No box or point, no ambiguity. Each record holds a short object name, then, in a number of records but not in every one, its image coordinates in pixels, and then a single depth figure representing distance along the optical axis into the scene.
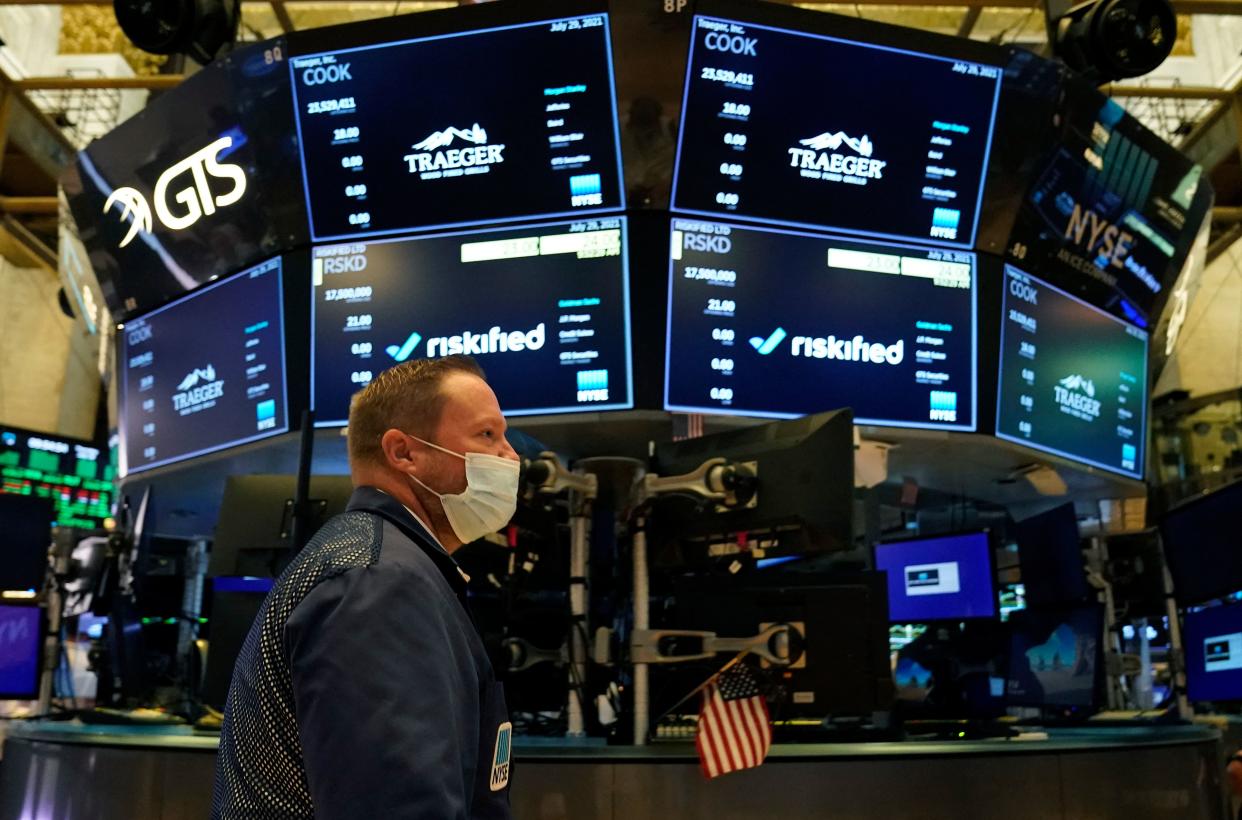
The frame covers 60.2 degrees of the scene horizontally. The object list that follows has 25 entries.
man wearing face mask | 1.15
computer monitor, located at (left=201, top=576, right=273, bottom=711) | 4.14
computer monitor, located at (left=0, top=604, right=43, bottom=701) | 5.38
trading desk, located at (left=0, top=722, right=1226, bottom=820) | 3.12
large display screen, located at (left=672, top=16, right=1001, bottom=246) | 4.82
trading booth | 3.62
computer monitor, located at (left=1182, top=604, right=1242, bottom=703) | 4.85
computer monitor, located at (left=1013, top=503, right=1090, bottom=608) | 5.65
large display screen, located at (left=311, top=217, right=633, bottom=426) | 4.82
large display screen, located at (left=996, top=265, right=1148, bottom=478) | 5.37
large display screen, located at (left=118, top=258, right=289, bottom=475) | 5.37
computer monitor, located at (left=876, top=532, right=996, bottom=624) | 5.98
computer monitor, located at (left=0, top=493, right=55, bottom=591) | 5.55
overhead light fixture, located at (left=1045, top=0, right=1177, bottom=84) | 5.76
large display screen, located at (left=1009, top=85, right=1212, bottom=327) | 5.41
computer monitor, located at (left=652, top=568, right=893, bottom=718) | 3.42
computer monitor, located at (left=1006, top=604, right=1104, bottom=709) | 5.38
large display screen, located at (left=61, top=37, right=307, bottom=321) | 5.28
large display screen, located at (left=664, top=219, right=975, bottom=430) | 4.83
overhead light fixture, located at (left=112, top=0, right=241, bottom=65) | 5.89
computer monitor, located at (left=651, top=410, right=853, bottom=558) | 3.41
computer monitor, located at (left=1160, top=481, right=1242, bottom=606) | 4.84
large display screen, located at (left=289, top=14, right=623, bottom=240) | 4.82
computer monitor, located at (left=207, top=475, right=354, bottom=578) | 4.61
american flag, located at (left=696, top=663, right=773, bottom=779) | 3.10
